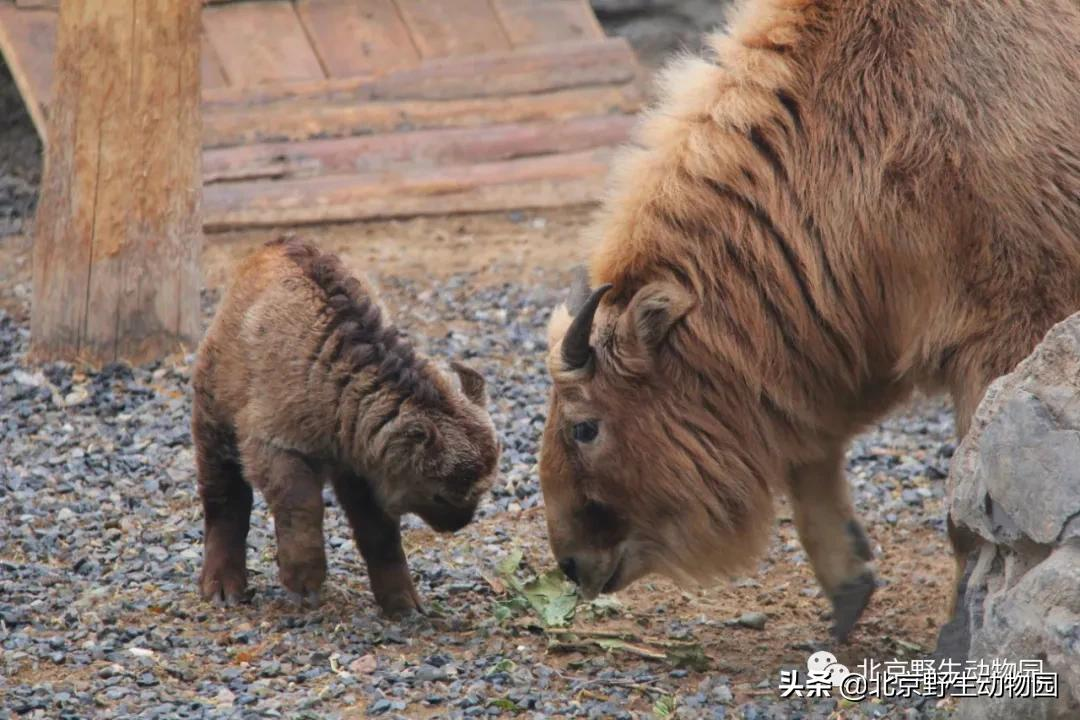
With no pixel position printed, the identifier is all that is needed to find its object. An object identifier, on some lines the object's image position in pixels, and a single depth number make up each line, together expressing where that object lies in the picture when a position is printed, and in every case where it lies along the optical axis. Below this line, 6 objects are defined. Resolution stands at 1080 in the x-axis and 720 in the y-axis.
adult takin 9.54
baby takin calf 10.57
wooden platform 20.86
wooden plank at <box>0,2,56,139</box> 19.95
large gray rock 7.52
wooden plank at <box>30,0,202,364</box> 15.35
